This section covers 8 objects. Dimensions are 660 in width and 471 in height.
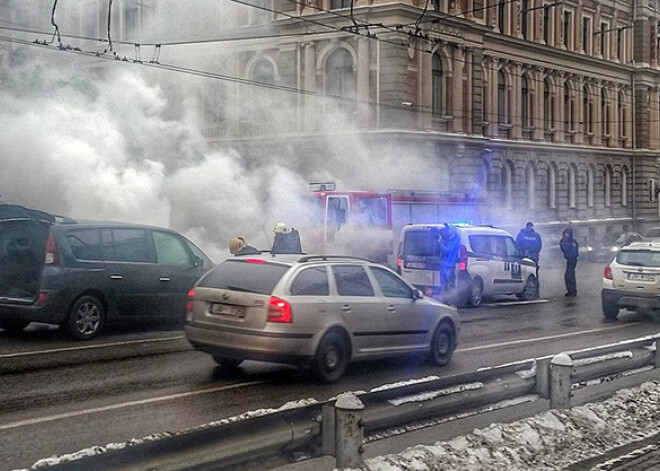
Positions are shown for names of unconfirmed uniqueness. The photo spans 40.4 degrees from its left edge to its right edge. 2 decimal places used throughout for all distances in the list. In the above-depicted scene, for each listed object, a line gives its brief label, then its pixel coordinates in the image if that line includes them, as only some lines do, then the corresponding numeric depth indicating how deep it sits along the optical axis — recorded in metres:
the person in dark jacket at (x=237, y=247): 14.15
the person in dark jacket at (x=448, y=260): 18.50
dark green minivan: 12.25
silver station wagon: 9.42
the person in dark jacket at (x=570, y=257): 21.83
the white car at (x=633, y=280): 16.31
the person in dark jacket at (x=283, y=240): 15.98
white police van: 18.78
